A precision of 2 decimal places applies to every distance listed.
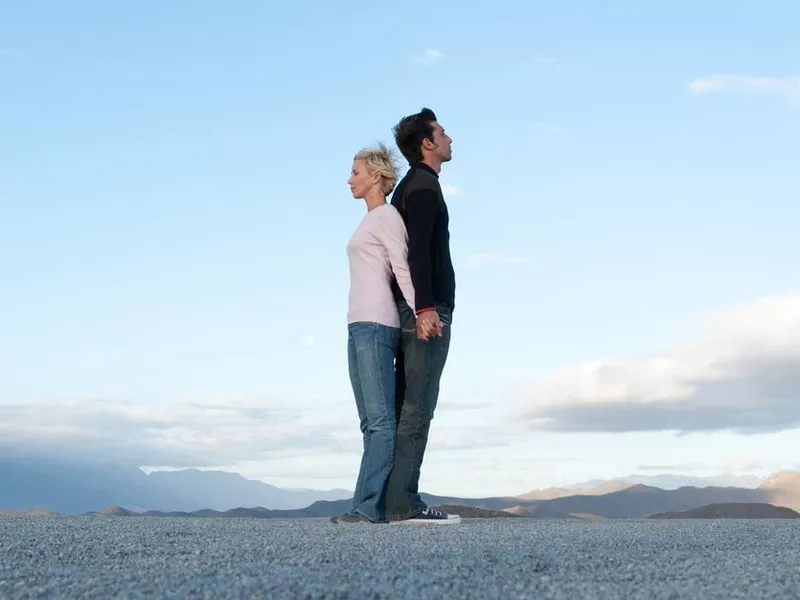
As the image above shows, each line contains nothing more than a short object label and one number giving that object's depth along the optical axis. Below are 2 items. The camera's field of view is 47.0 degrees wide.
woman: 5.52
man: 5.46
